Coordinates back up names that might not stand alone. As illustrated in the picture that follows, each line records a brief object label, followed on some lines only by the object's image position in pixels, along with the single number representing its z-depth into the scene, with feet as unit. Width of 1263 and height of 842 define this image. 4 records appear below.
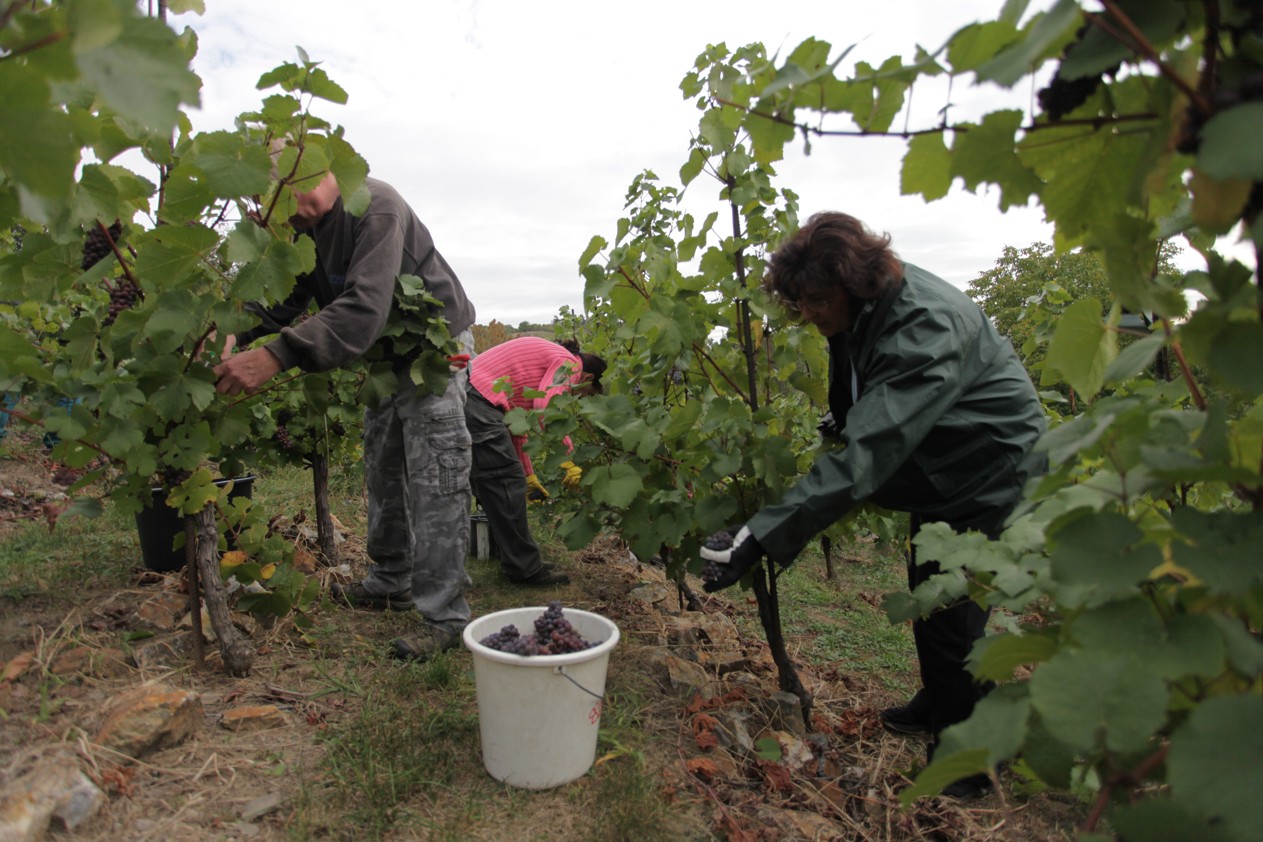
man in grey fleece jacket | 8.63
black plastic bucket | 11.19
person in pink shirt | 14.28
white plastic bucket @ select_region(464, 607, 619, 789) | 6.84
